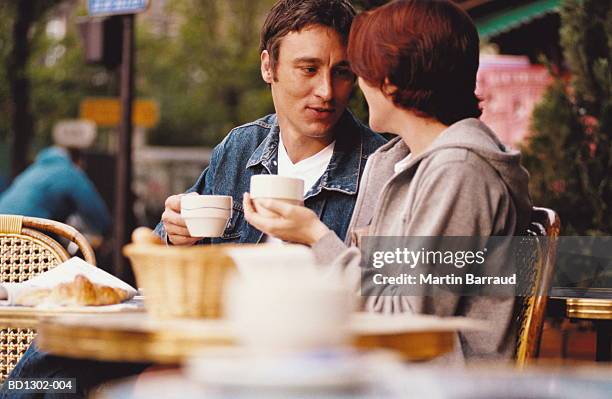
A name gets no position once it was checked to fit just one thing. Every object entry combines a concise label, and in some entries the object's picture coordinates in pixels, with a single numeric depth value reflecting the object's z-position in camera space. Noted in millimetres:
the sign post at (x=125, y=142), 8641
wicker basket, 1933
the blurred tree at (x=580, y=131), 5902
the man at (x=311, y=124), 3551
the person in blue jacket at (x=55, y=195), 8695
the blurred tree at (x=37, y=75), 14672
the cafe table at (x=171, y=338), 1740
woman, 2531
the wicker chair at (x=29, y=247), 3646
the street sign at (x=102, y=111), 12538
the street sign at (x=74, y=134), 10992
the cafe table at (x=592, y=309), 3295
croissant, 2635
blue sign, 7641
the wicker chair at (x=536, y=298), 2877
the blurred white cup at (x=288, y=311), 1519
